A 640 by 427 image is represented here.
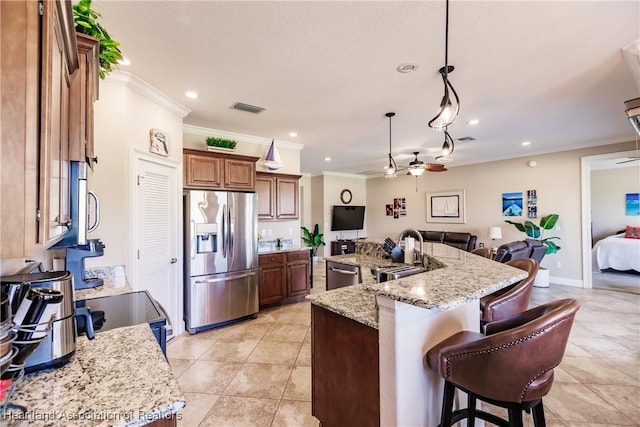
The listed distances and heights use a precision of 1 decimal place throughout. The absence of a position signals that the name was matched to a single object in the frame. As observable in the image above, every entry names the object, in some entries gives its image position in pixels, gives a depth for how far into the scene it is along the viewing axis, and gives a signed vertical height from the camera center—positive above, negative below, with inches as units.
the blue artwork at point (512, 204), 243.9 +9.6
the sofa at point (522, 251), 166.2 -21.7
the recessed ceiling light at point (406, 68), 96.0 +50.2
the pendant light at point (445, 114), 79.0 +28.3
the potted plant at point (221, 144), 151.6 +39.3
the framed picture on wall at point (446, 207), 282.7 +8.9
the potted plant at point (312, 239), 272.8 -21.7
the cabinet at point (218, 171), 141.6 +24.1
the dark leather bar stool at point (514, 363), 45.7 -24.5
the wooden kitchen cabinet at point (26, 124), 25.2 +8.6
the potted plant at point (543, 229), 219.9 -11.1
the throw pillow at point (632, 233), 262.1 -17.0
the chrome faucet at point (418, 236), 100.7 -7.2
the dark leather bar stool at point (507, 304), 79.4 -24.7
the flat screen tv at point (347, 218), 336.2 -2.1
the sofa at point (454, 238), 258.3 -21.6
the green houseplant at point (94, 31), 51.6 +35.8
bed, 242.5 -34.0
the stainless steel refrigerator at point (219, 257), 137.5 -20.4
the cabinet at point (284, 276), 169.9 -37.1
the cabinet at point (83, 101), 45.6 +19.8
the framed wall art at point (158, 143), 117.4 +31.6
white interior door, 112.5 -7.2
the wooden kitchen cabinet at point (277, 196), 181.8 +13.7
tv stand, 326.6 -34.9
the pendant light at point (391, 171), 171.6 +26.9
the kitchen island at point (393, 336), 51.1 -24.2
